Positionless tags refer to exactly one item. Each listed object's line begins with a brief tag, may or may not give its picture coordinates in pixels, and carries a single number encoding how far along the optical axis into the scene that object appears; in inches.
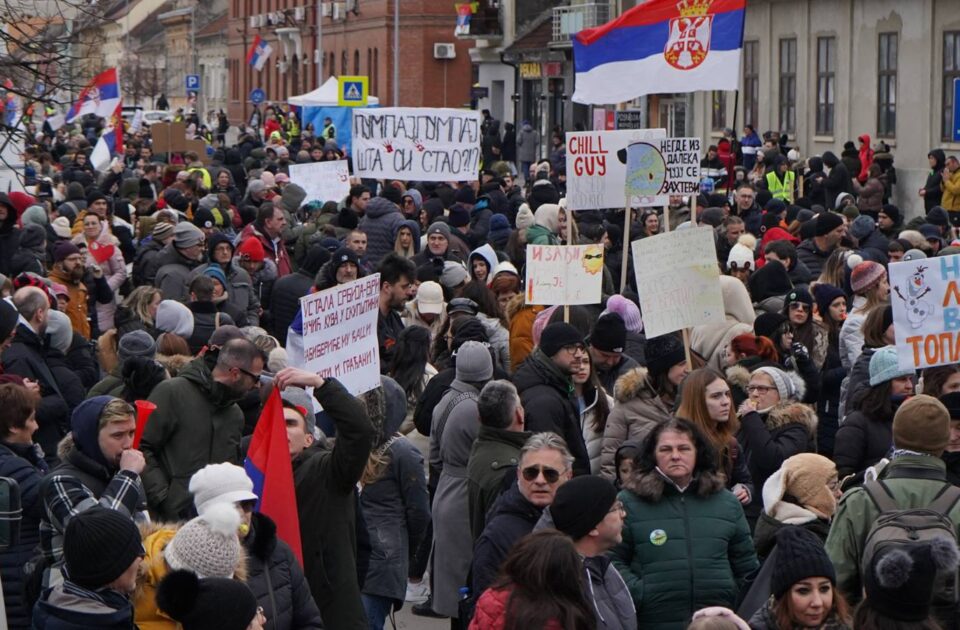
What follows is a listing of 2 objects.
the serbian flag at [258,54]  2405.3
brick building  2637.8
